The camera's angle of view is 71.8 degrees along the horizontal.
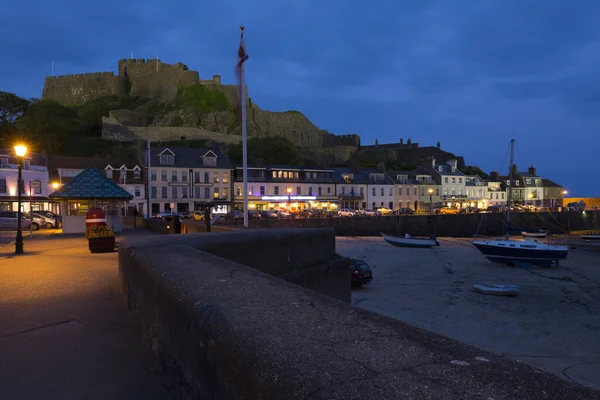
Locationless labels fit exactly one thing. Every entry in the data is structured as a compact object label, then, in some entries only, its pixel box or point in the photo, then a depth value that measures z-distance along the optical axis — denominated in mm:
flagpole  16872
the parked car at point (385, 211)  70069
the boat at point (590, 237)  49959
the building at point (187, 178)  64438
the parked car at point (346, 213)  63531
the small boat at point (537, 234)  54844
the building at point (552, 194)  99438
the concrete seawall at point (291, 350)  1961
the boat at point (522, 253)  32375
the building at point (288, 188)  69375
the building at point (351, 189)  75562
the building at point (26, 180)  48750
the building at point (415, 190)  81106
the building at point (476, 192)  91812
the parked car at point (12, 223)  32188
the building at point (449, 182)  87000
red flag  17047
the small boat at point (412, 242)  43000
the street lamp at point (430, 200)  78512
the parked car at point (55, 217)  36344
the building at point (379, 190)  78250
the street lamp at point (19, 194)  15477
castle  124625
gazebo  26094
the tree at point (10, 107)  86625
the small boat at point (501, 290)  22138
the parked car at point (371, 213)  65662
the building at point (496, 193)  95438
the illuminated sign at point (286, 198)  69888
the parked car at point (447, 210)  74438
